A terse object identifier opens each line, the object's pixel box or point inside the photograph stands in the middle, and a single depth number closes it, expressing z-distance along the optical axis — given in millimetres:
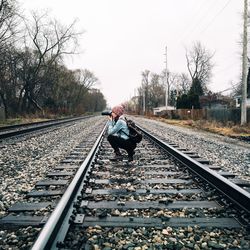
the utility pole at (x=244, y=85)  20500
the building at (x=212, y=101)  66125
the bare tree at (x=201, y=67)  77188
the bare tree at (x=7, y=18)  28906
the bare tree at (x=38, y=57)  41719
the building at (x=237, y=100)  56556
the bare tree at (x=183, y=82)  105562
